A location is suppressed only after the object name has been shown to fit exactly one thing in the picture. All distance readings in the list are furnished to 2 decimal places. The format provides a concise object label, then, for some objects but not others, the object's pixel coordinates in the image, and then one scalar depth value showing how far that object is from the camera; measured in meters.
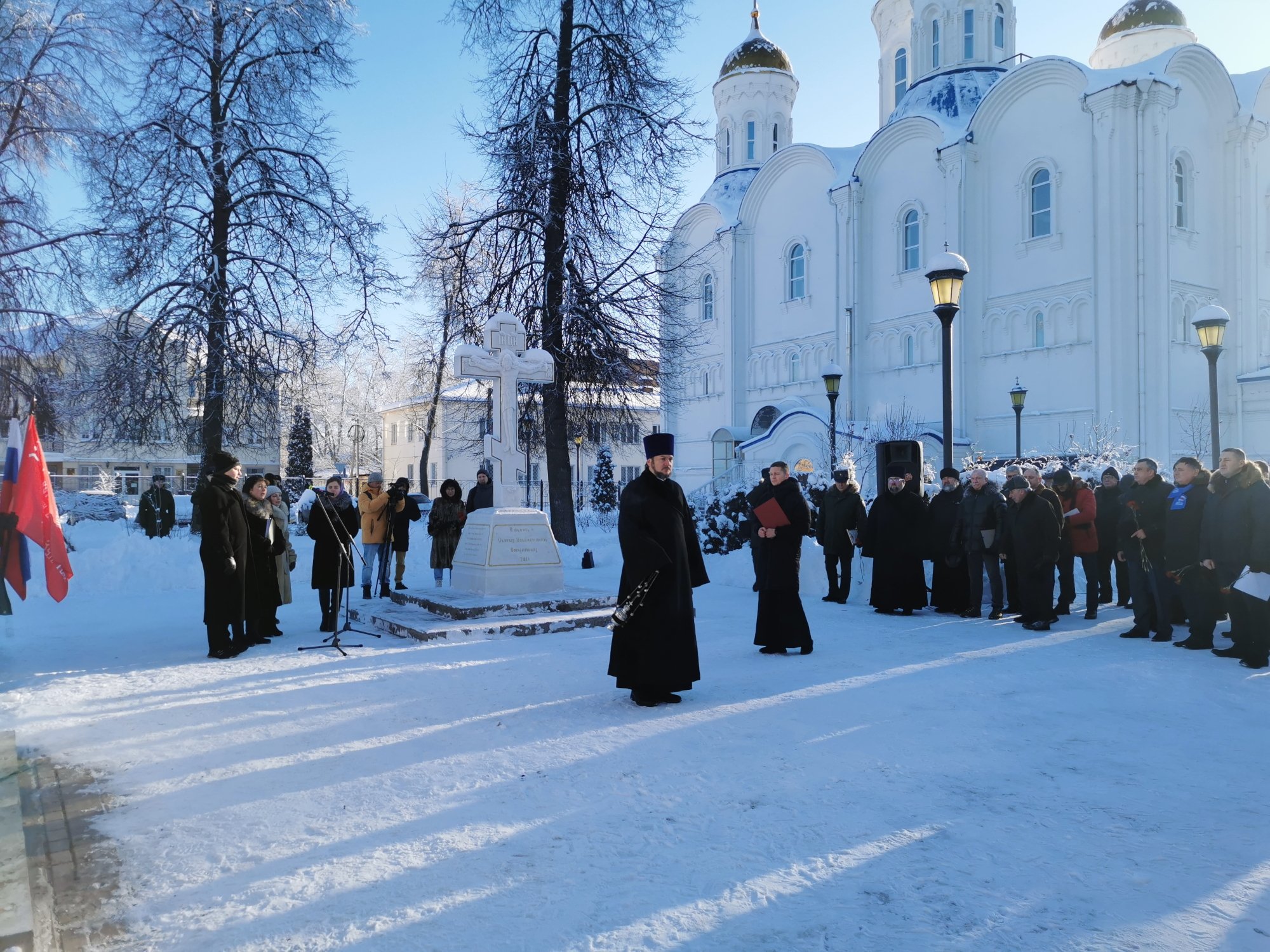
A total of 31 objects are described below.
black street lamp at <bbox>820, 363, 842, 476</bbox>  18.42
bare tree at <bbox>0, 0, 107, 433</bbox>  15.84
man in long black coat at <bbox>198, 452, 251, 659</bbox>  7.70
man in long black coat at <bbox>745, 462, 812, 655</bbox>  7.67
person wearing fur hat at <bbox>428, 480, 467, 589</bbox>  11.91
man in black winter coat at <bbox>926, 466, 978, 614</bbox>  10.18
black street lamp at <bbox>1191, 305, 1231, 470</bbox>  12.25
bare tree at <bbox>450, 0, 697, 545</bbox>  16.14
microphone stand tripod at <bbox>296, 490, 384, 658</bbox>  8.08
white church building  22.94
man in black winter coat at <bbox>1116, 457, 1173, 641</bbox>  8.36
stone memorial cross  10.53
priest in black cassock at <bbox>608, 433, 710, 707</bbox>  6.03
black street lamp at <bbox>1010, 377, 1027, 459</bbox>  21.35
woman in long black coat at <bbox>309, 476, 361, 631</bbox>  9.26
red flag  5.82
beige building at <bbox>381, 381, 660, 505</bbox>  47.22
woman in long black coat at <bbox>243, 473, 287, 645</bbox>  8.41
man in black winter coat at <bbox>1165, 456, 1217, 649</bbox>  7.80
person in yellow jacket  11.13
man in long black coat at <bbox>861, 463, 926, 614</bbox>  10.11
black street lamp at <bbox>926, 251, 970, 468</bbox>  10.28
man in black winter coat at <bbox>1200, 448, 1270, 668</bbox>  6.96
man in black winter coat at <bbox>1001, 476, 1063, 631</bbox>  9.04
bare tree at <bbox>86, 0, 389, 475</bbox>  14.99
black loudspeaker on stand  11.48
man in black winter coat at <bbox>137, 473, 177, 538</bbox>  17.52
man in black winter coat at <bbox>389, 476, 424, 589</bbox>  11.66
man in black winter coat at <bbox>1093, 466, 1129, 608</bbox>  9.85
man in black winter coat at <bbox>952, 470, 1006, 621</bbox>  9.56
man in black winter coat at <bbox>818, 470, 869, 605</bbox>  11.04
